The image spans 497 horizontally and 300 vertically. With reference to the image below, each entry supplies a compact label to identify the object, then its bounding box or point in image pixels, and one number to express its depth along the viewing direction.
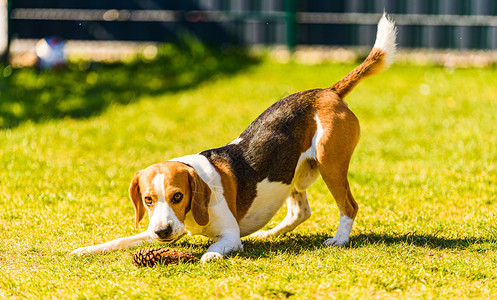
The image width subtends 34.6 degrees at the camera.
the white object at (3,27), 14.23
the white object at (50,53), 13.76
